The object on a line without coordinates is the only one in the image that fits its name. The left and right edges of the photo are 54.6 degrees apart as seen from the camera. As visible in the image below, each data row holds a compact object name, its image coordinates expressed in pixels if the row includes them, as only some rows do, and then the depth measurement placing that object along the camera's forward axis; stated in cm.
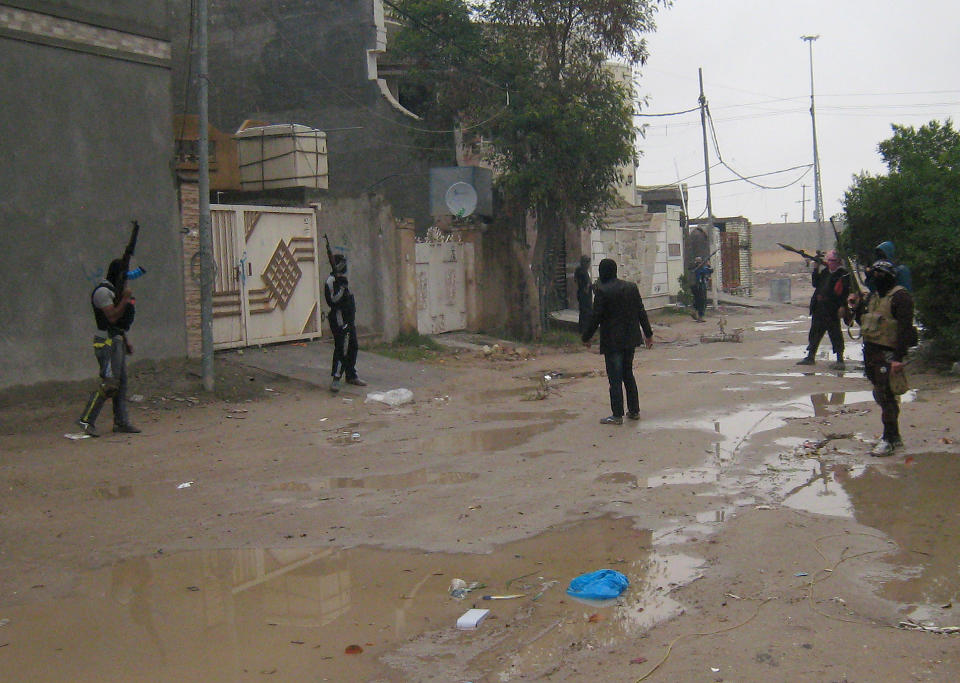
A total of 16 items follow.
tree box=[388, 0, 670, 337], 1994
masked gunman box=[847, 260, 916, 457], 770
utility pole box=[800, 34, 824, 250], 4775
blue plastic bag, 480
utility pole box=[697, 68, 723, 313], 3353
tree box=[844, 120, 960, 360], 1174
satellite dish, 2080
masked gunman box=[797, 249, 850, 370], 1423
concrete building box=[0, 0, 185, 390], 1092
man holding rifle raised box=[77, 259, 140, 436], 971
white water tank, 1636
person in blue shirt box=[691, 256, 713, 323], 2888
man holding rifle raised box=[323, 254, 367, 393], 1307
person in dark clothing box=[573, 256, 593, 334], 2242
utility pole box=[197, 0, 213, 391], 1220
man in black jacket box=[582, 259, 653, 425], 1007
